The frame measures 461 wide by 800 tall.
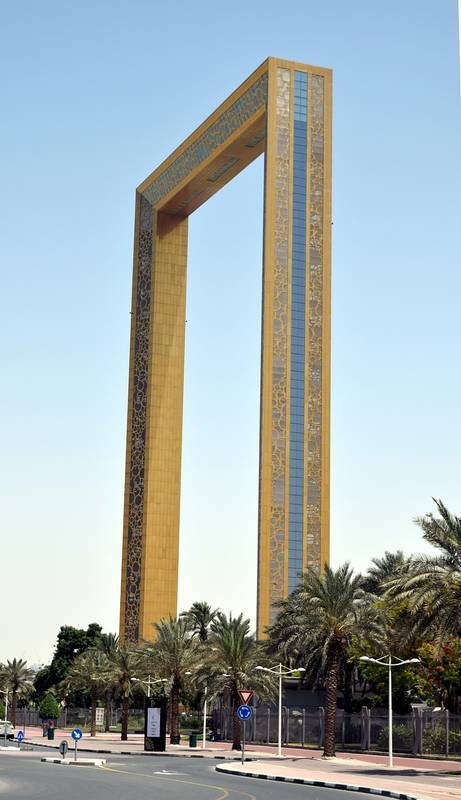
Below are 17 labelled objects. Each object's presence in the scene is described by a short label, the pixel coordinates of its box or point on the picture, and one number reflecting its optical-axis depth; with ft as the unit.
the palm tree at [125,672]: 303.48
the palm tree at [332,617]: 205.77
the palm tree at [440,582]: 169.78
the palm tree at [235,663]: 236.84
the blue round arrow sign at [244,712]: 173.17
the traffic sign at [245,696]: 179.01
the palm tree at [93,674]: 328.29
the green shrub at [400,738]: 242.37
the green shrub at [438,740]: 229.66
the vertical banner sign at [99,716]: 344.41
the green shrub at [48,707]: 389.60
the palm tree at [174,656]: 266.77
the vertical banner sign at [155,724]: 223.30
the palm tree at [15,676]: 417.08
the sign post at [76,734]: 184.28
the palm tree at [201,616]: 421.18
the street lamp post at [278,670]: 216.33
